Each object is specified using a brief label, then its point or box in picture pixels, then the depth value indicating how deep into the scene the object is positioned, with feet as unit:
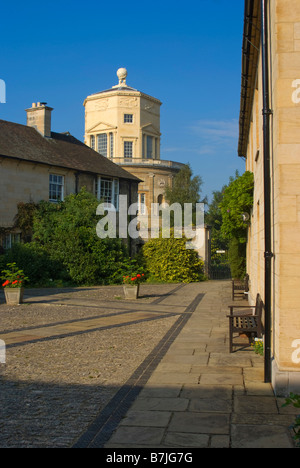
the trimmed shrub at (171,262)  84.53
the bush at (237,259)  73.20
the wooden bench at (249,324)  26.32
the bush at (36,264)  72.33
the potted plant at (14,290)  50.34
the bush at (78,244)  75.25
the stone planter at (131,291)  55.93
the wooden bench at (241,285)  53.78
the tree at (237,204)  43.24
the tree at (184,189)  160.04
